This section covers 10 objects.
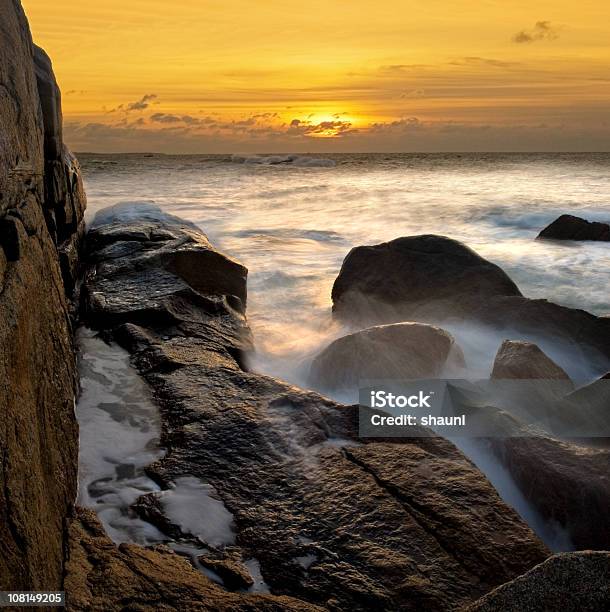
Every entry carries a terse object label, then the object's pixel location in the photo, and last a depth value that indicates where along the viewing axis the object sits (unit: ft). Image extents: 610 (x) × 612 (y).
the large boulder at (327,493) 9.61
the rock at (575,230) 44.55
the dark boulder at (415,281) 25.23
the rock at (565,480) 12.42
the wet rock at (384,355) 18.60
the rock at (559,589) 7.42
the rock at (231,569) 9.48
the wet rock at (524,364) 17.97
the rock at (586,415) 16.44
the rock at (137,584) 8.22
